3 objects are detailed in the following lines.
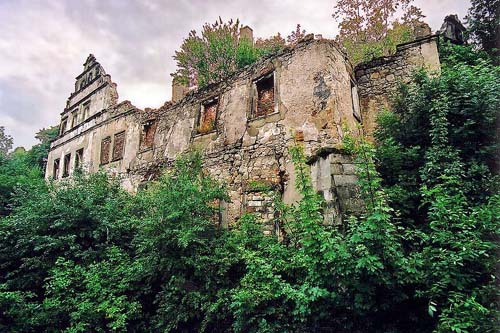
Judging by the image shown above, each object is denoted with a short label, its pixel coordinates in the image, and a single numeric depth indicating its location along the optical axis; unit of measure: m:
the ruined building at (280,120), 7.47
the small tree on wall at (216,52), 13.94
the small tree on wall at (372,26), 13.99
